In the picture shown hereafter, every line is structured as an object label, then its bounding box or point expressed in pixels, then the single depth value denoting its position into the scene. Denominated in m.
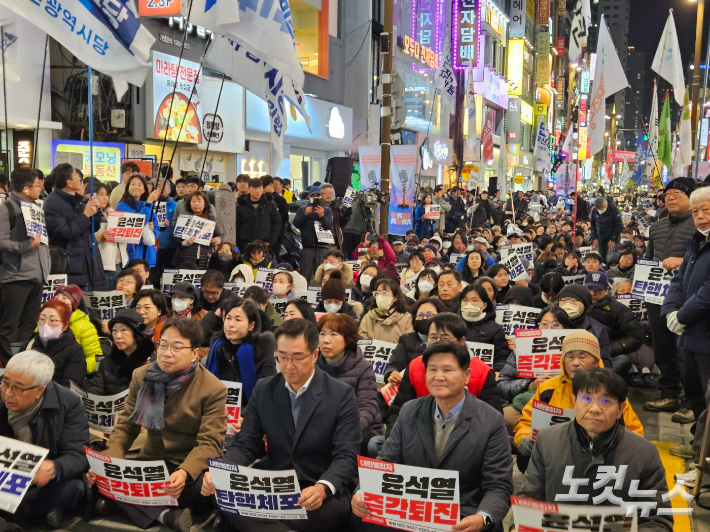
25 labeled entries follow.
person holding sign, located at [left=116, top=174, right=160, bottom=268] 9.65
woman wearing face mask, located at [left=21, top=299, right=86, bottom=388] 6.24
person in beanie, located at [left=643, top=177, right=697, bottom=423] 7.80
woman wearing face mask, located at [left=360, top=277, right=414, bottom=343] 7.79
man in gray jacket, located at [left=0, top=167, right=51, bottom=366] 7.59
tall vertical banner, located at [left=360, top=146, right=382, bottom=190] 15.45
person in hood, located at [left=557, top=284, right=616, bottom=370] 7.18
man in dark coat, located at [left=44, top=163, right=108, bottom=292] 8.44
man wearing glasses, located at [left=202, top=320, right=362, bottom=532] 4.58
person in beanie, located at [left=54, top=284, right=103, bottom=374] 6.85
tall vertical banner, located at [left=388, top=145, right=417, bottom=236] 15.25
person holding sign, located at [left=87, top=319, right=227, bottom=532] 4.95
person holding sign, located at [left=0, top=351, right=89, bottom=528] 4.76
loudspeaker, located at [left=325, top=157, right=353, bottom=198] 23.78
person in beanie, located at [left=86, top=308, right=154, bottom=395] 6.11
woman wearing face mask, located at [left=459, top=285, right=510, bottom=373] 7.27
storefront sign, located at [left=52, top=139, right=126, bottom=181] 15.67
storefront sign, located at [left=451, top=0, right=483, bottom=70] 39.25
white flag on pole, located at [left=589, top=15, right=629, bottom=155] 15.80
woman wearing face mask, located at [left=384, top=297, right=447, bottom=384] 6.41
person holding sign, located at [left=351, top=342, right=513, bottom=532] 4.13
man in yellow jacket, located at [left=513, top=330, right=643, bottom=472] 5.12
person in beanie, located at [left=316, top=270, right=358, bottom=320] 8.10
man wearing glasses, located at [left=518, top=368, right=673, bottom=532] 3.72
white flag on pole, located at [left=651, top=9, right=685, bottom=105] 19.59
